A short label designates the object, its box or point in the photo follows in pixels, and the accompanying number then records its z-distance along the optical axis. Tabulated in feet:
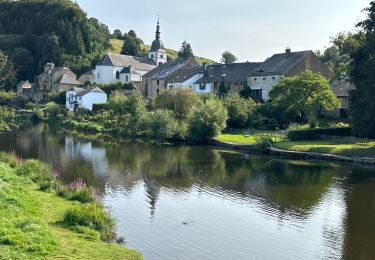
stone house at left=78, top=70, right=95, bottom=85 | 399.24
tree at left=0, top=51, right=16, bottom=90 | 384.97
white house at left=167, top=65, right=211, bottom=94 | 293.84
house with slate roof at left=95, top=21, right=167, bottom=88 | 372.58
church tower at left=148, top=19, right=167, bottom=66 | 425.69
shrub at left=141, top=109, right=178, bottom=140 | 206.90
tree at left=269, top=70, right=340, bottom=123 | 201.98
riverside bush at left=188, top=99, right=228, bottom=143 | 196.24
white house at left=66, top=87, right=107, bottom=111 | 307.58
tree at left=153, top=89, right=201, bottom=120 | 225.97
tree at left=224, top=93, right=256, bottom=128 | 220.84
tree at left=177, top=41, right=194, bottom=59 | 470.39
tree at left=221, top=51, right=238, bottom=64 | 606.87
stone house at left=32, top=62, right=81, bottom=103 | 381.81
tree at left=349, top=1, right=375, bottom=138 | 152.97
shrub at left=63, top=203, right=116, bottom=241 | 64.64
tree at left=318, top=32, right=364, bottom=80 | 178.63
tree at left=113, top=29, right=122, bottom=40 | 646.74
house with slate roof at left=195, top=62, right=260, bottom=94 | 274.36
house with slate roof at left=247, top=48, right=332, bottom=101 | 251.19
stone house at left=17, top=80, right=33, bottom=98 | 395.85
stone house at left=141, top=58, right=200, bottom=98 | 318.04
